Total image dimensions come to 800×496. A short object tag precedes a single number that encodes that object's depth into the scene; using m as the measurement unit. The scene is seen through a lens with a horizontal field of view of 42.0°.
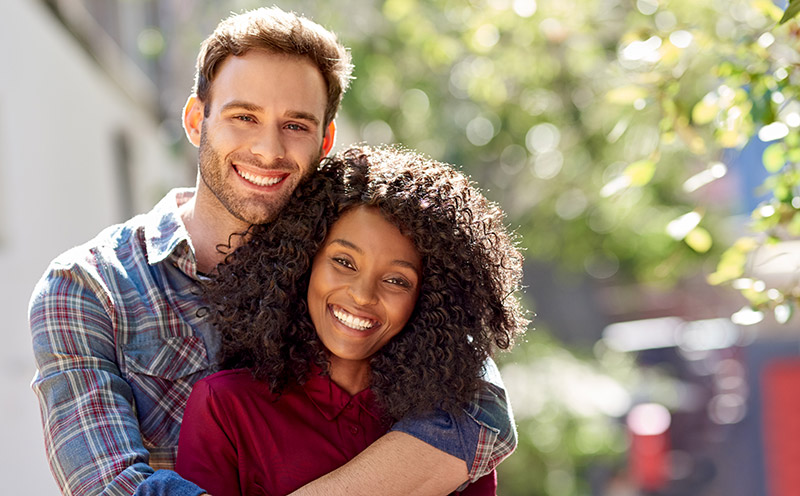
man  2.34
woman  2.42
